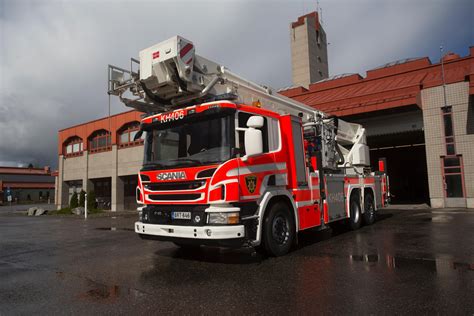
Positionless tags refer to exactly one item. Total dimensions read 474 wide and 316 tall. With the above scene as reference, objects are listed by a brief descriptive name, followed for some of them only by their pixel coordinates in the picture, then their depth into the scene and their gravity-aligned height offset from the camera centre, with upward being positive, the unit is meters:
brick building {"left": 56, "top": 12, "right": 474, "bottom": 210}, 17.67 +3.57
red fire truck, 5.80 +0.54
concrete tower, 55.41 +22.26
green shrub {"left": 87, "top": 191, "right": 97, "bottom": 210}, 26.17 -0.65
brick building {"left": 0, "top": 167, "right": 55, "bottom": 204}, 65.28 +2.09
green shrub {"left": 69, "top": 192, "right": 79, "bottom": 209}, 27.25 -0.71
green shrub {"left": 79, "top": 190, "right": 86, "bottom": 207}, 27.24 -0.52
